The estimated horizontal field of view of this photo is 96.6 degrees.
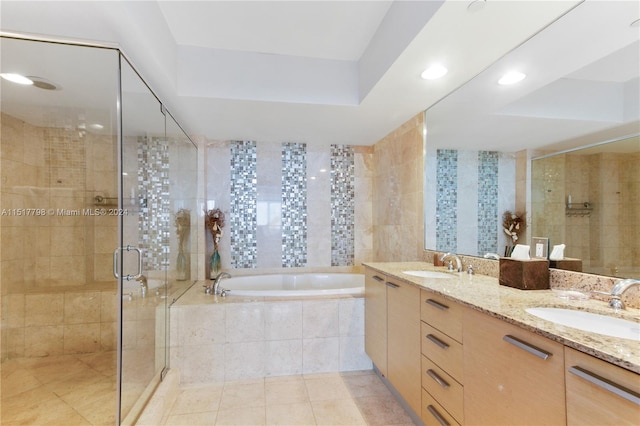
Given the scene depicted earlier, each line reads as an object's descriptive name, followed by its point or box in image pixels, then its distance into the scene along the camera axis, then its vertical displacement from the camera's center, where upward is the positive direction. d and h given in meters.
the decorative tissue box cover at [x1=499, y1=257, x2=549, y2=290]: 1.36 -0.28
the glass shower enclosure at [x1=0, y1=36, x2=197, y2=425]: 1.73 -0.13
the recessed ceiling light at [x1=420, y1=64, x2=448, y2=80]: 1.73 +0.91
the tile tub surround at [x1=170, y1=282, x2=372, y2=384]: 2.16 -0.95
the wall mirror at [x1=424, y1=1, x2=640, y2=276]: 1.18 +0.52
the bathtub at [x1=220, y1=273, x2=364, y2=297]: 3.24 -0.77
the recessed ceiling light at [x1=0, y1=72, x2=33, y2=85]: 1.89 +0.94
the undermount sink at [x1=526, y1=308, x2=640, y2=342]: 0.89 -0.37
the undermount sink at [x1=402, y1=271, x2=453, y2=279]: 1.93 -0.40
